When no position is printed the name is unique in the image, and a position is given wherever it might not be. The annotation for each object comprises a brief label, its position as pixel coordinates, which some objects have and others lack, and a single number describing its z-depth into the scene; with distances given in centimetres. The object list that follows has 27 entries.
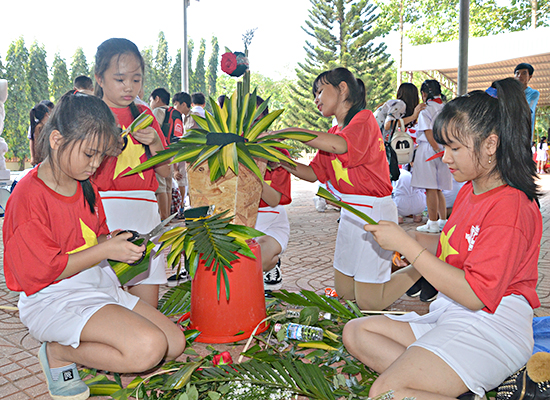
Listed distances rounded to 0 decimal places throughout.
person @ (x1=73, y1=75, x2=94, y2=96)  533
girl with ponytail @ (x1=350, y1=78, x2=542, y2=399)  159
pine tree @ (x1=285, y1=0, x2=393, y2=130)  2719
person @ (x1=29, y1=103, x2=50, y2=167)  546
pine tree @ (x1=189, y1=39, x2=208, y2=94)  3334
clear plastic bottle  236
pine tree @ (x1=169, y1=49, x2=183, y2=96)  2958
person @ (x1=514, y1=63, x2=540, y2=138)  524
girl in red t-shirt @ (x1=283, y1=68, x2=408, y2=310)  296
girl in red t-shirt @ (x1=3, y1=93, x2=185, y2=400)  188
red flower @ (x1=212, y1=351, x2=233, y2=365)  211
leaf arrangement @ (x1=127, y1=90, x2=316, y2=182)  232
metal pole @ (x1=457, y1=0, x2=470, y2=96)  629
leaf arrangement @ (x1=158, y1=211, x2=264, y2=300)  229
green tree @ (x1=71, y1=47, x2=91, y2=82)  2421
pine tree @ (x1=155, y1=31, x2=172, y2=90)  2978
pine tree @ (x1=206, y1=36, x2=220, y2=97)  3394
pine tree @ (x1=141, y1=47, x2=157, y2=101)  2859
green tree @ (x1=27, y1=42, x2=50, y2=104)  2198
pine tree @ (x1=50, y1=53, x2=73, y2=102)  2311
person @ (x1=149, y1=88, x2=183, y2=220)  568
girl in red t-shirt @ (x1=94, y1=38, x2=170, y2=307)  266
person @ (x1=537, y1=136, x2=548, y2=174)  1827
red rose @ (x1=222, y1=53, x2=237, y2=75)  249
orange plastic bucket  247
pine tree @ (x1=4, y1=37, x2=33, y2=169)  2128
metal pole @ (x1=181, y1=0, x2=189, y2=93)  965
